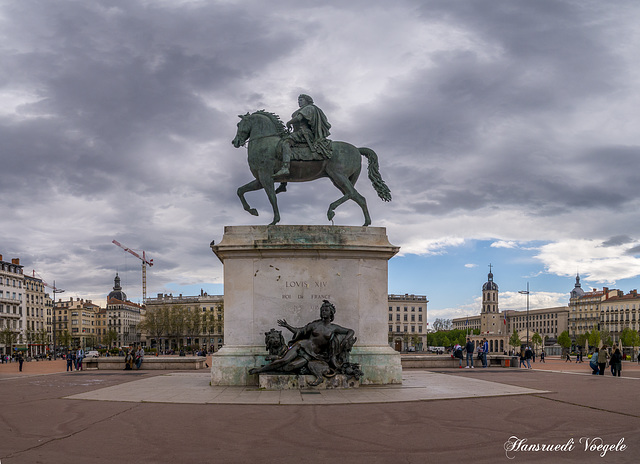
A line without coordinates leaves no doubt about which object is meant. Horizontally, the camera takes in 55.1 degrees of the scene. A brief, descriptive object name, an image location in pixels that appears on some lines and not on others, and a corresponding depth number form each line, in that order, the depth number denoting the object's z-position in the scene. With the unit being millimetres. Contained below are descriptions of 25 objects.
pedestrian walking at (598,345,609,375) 27734
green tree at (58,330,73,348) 124550
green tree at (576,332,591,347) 135875
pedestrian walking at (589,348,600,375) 28453
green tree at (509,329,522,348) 147750
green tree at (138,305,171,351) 137250
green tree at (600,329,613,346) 136012
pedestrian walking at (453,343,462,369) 32619
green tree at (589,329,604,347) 133462
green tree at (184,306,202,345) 142988
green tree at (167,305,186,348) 139000
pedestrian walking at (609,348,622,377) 26828
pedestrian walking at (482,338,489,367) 34603
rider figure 18656
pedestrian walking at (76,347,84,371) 40094
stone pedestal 17891
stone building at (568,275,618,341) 190525
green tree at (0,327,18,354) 100250
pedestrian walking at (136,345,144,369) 33847
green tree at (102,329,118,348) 143125
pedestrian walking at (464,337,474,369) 32969
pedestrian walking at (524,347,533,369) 36188
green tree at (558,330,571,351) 127356
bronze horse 19000
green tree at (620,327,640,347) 126062
